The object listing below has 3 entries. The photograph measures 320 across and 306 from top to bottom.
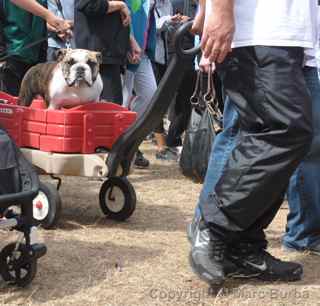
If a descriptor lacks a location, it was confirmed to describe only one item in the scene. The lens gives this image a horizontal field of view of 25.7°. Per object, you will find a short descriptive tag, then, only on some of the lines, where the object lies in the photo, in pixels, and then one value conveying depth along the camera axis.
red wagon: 3.62
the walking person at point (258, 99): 2.48
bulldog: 3.82
